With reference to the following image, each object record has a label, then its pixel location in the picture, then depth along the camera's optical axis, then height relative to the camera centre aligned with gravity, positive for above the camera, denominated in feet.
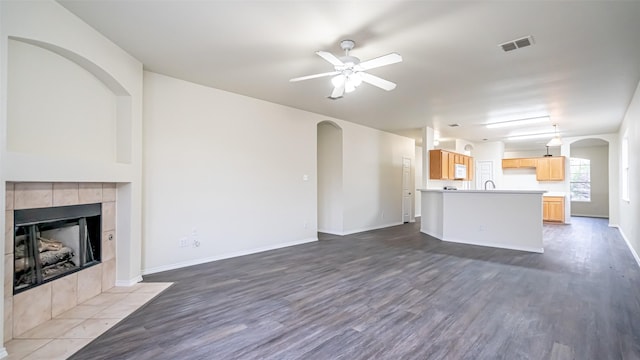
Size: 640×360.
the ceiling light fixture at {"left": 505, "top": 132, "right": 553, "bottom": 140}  27.08 +4.29
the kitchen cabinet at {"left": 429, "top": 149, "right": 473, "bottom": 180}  23.91 +1.35
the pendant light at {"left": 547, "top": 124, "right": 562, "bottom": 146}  22.82 +3.01
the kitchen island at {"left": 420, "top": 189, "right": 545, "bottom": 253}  17.17 -2.38
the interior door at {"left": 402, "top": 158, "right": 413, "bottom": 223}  28.99 -0.96
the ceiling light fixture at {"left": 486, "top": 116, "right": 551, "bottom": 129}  20.88 +4.37
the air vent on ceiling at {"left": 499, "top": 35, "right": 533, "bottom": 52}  9.52 +4.58
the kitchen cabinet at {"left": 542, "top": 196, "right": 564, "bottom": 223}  29.76 -2.86
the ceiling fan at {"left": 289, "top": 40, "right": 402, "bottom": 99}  8.89 +3.65
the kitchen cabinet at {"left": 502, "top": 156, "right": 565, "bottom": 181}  30.24 +1.52
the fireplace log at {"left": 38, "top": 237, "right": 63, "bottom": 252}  8.61 -1.93
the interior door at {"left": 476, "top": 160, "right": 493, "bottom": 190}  32.73 +0.95
